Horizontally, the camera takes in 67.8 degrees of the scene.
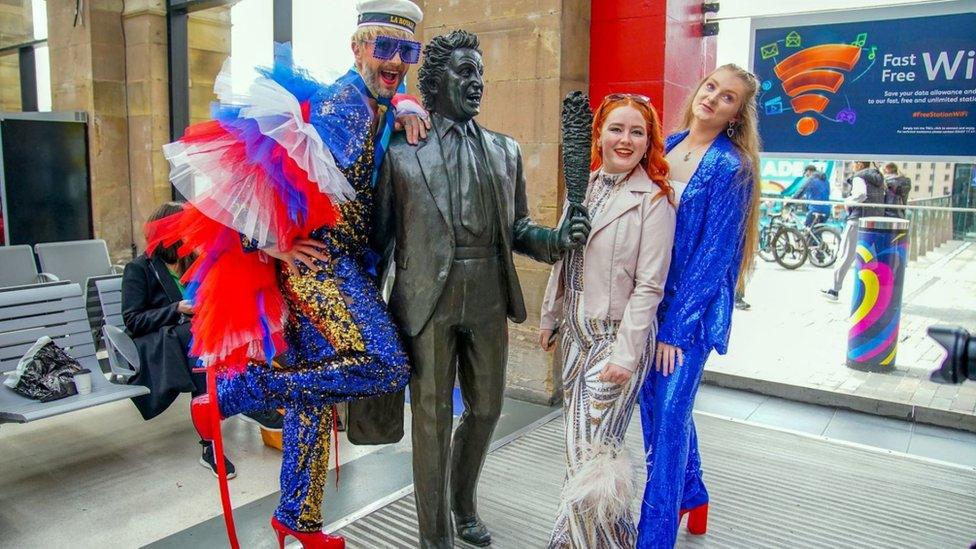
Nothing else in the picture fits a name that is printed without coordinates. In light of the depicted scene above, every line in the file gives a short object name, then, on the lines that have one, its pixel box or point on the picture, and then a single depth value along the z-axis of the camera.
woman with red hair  2.24
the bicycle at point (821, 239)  8.47
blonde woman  2.33
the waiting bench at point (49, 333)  3.28
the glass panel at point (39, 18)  7.46
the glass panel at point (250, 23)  5.80
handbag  3.31
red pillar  4.15
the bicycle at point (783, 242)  8.79
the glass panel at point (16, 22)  7.96
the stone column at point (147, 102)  6.63
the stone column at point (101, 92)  6.70
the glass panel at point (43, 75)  7.87
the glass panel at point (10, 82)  8.30
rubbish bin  5.05
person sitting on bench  3.65
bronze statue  2.29
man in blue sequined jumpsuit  2.24
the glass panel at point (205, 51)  6.86
